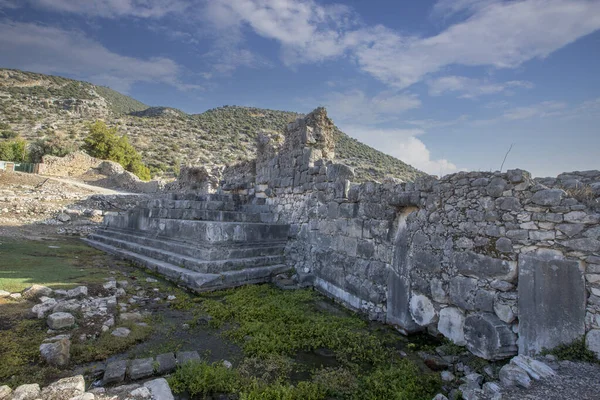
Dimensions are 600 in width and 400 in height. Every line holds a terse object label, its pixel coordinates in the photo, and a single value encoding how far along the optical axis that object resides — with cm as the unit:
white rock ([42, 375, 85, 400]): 259
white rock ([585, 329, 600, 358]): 294
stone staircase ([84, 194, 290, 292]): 707
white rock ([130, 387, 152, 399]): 279
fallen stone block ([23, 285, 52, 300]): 501
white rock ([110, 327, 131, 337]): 415
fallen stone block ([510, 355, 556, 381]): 271
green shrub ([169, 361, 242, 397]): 311
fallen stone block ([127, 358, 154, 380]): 323
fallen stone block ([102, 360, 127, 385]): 313
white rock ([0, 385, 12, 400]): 259
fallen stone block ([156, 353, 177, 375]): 336
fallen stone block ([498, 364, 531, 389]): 262
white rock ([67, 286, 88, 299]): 525
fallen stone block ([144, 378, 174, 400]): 285
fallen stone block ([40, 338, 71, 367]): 335
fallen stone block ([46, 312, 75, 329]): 408
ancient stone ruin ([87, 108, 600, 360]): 323
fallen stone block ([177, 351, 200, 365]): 351
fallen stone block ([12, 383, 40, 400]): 257
